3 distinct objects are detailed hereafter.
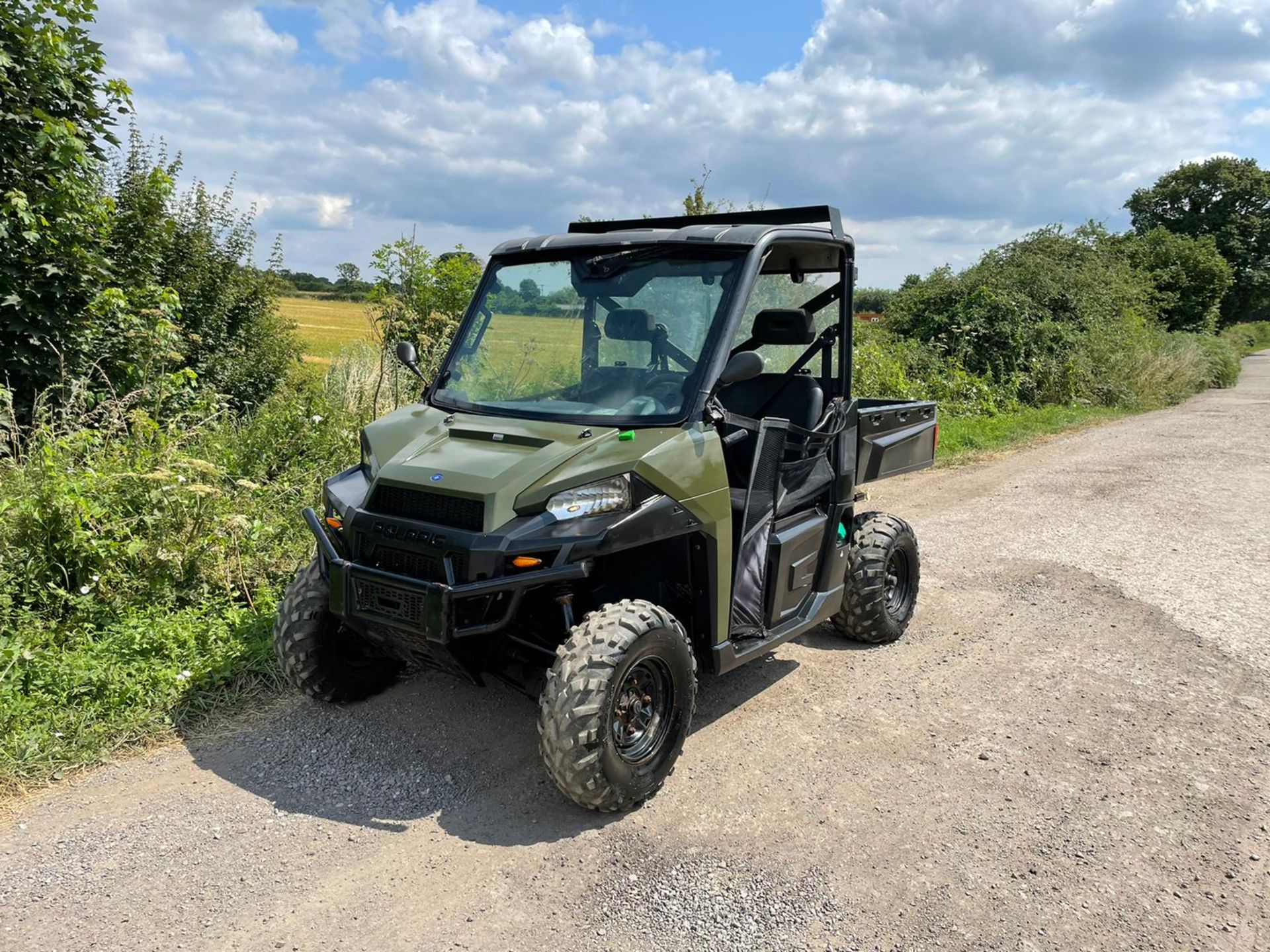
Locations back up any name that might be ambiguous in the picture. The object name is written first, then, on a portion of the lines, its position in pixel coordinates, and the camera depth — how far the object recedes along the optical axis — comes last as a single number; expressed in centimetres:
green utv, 348
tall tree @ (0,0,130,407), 635
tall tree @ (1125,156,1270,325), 4703
